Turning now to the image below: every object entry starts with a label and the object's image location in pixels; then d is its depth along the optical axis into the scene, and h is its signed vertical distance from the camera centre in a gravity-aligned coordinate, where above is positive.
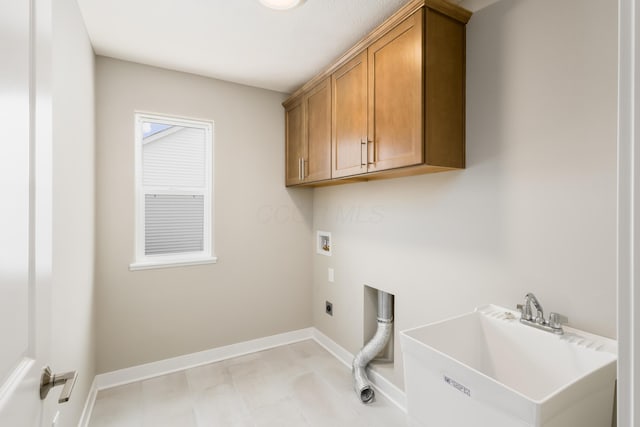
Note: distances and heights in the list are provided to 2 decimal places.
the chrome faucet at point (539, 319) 1.28 -0.46
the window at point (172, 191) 2.60 +0.19
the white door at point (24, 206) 0.55 +0.01
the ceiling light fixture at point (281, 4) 1.71 +1.18
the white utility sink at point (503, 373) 0.93 -0.60
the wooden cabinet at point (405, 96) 1.58 +0.68
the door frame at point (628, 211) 0.42 +0.00
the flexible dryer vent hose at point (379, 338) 2.36 -0.98
